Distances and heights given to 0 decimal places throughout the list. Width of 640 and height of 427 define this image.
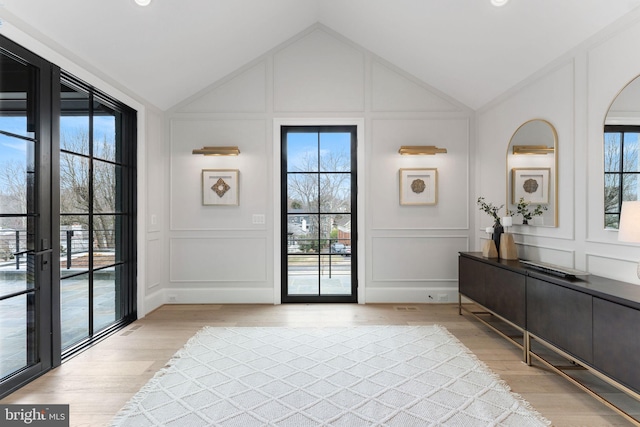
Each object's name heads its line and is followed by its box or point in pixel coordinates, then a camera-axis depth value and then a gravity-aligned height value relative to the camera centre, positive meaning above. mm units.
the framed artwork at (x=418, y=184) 3979 +335
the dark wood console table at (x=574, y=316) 1673 -673
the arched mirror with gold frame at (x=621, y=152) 2072 +393
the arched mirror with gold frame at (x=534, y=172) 2787 +368
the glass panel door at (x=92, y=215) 2641 -30
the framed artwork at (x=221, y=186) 3979 +316
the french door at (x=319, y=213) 4109 -16
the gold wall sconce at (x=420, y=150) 3895 +734
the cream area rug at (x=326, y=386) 1823 -1143
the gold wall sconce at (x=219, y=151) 3865 +722
